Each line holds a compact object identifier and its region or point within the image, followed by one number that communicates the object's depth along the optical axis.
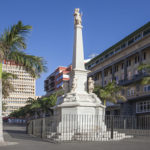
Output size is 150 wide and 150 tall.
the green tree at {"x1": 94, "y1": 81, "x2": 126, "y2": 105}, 27.71
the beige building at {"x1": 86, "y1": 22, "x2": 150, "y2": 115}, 36.17
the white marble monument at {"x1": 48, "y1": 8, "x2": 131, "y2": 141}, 12.06
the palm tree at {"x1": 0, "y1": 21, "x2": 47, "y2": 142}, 10.63
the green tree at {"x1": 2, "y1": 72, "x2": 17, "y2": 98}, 19.79
